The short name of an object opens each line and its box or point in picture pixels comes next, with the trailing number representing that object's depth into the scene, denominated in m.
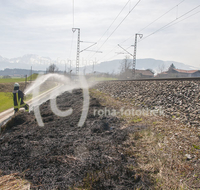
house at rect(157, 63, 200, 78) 51.72
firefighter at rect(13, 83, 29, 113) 11.98
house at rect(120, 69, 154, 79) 81.95
